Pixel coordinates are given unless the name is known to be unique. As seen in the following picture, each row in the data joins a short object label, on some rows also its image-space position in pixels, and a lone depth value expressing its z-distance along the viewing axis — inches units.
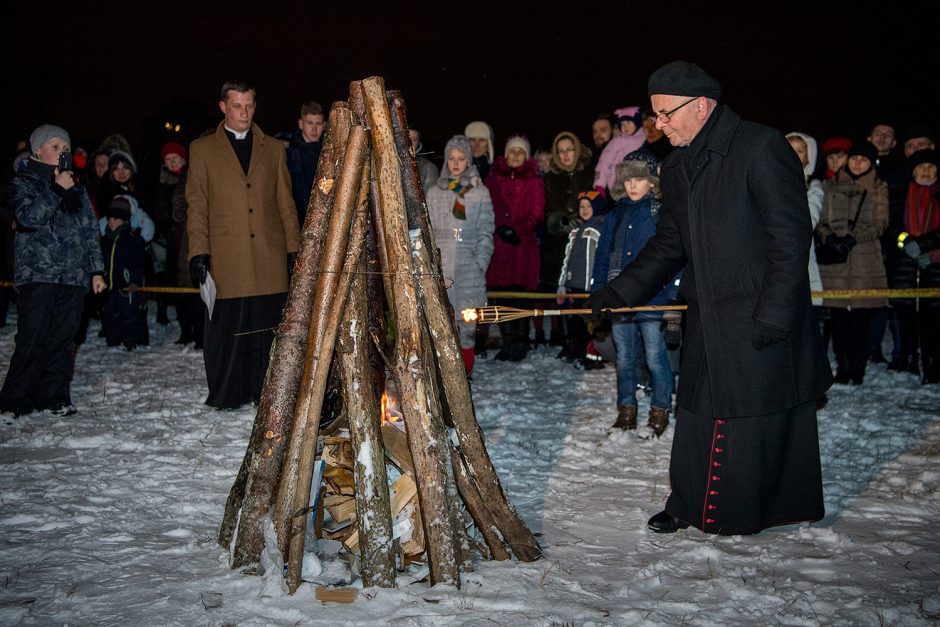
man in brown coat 268.5
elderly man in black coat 156.8
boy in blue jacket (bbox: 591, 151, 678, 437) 251.0
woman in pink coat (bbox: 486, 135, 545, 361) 386.9
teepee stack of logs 141.3
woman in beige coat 338.0
